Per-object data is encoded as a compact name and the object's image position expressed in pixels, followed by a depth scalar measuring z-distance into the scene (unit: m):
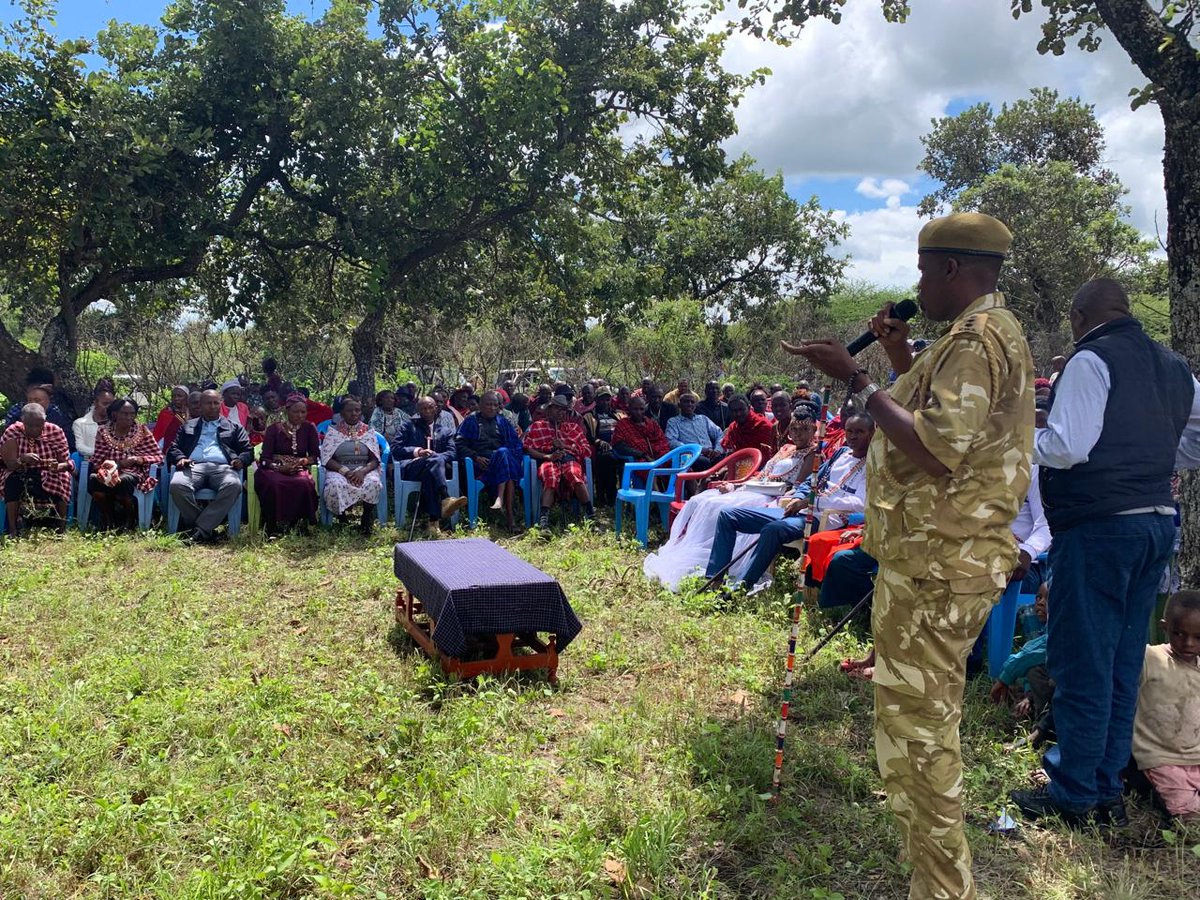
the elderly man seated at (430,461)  8.80
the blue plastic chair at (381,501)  8.66
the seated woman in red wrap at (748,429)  8.98
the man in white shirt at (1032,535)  4.71
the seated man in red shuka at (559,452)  8.98
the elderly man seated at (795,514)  6.01
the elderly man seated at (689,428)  10.25
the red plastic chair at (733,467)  8.04
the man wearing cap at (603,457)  10.07
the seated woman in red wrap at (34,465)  7.84
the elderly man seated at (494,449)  8.97
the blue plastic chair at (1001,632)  4.76
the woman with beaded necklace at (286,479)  8.35
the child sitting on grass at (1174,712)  3.39
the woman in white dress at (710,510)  6.74
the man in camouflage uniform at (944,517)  2.36
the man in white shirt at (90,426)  8.49
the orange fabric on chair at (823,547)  5.61
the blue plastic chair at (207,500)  8.24
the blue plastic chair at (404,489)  8.83
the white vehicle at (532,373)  21.31
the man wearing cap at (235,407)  9.24
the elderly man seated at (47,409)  8.31
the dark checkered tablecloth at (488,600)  4.47
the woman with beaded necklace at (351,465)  8.49
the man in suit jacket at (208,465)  8.16
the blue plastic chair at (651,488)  8.33
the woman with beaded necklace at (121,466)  8.12
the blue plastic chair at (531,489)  9.21
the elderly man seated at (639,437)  9.88
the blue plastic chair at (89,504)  8.22
